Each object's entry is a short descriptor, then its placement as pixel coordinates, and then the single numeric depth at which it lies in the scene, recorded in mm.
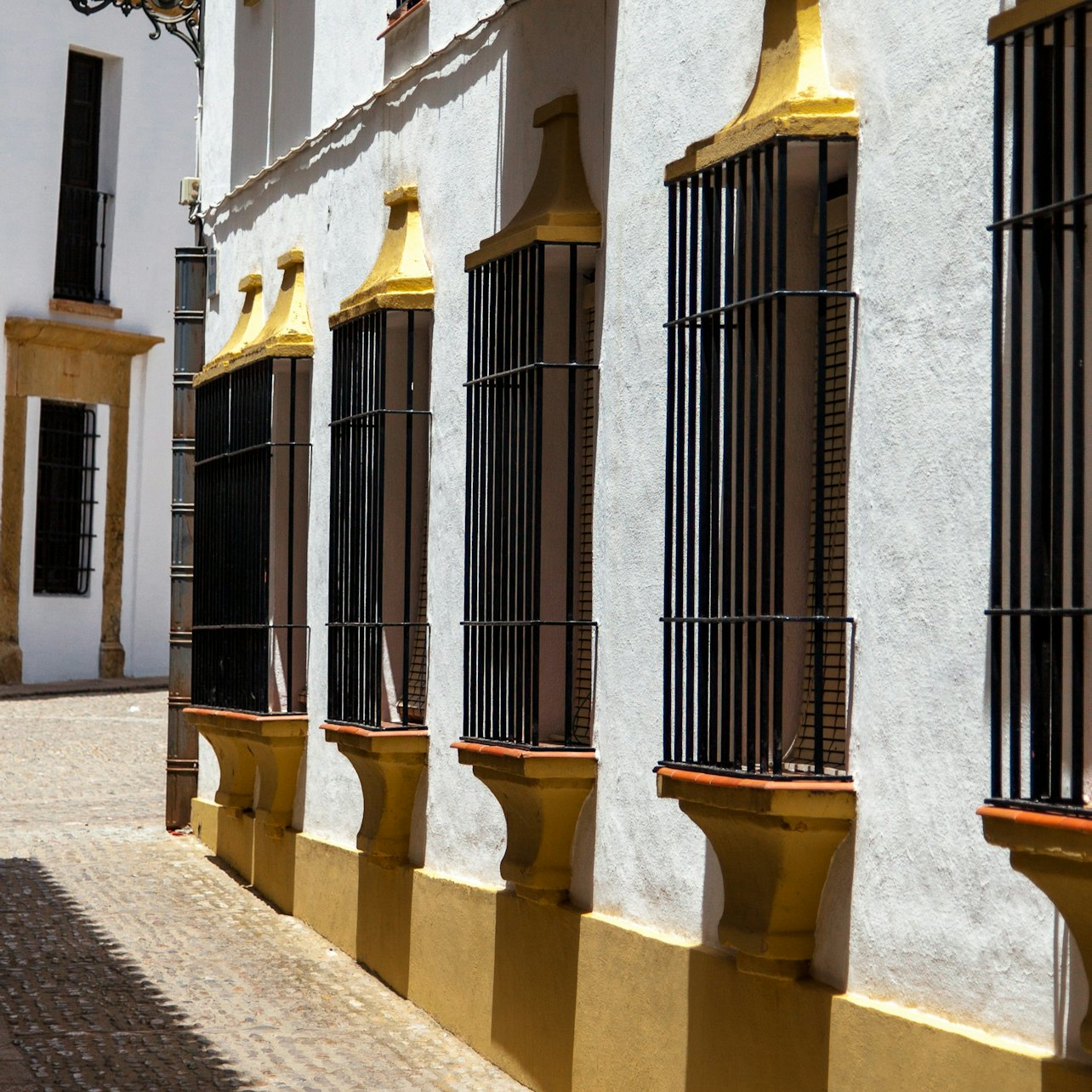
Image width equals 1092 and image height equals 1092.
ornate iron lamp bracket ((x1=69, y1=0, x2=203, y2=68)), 14008
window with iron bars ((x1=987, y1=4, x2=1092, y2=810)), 4117
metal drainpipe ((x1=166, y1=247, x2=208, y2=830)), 13602
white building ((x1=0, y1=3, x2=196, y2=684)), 23250
